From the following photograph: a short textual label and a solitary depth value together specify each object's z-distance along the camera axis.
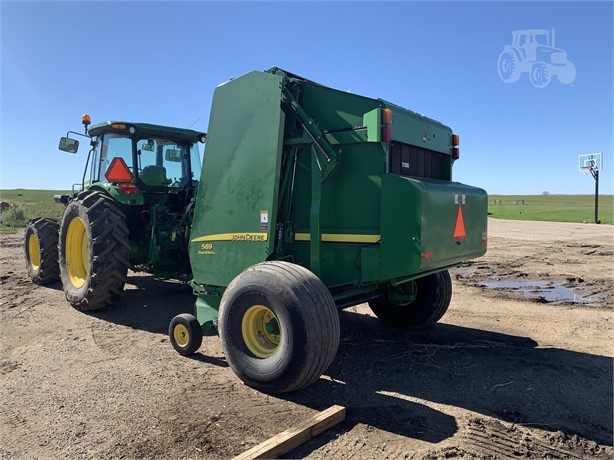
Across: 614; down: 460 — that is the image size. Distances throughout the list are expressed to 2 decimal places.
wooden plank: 2.76
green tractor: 6.27
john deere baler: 3.70
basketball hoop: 28.26
